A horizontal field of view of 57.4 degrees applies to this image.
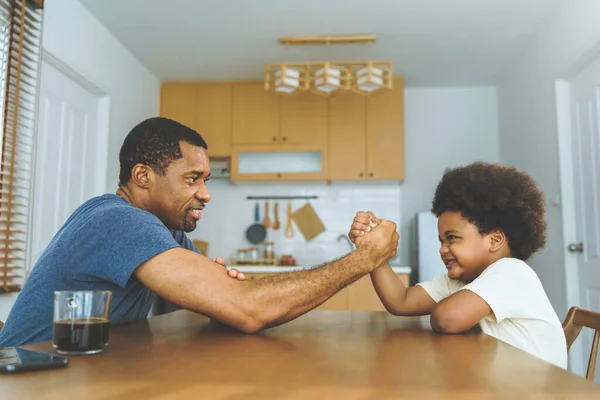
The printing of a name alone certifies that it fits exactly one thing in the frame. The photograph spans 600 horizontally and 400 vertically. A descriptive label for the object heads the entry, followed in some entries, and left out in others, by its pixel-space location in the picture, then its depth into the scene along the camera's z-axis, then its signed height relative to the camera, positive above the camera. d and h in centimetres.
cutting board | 473 +18
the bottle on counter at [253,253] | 462 -9
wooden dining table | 60 -17
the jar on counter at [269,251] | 460 -7
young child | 118 -5
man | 108 -6
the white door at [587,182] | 303 +36
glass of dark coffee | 81 -12
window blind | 255 +57
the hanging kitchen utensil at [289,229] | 473 +12
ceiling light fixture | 361 +110
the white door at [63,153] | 309 +55
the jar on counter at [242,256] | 445 -12
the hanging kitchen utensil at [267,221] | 474 +19
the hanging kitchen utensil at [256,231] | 474 +10
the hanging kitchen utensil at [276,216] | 474 +23
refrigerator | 411 -3
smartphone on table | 67 -15
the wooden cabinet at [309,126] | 448 +98
